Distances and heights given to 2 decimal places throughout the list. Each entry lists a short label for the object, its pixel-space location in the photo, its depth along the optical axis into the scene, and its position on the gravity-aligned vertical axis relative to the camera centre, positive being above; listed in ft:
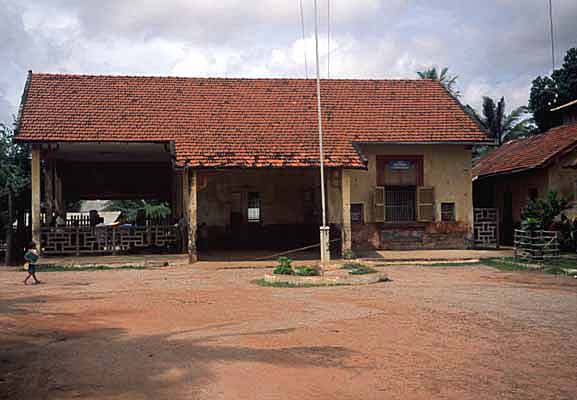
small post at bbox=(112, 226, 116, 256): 60.75 -0.83
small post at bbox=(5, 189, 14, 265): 58.54 -0.50
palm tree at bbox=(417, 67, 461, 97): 120.78 +27.01
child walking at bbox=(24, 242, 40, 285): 44.98 -2.28
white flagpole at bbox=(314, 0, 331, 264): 50.07 -1.51
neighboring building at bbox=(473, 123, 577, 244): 68.08 +5.11
